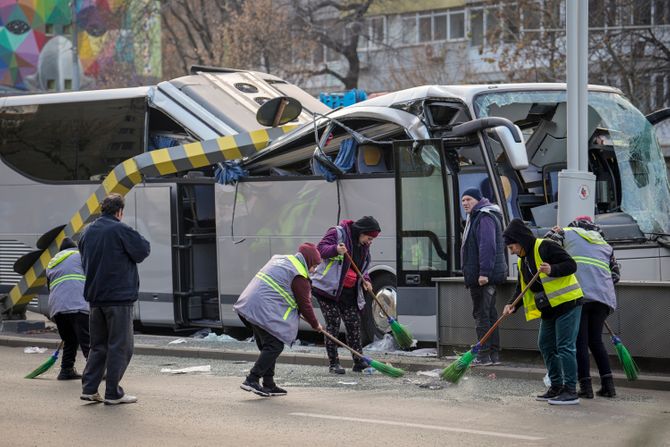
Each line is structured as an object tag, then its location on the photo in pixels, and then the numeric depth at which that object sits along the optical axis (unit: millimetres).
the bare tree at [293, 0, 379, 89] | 41250
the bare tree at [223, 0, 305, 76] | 39031
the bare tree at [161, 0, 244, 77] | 39609
